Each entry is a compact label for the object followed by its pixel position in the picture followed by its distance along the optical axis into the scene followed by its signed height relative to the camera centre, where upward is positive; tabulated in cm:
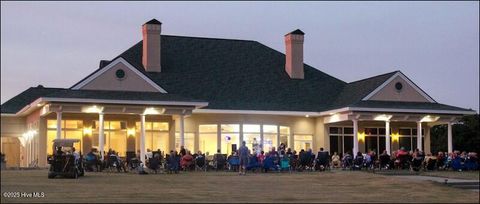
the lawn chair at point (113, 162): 2762 -67
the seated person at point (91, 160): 2712 -58
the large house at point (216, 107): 3294 +165
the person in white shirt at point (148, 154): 2951 -42
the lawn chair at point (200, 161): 2952 -67
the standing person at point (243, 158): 2609 -50
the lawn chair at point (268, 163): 2811 -72
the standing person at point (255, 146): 3637 -12
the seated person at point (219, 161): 3011 -69
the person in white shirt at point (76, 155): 2314 -37
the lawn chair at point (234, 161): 2913 -66
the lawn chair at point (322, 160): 2892 -62
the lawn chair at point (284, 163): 2886 -73
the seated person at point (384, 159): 2927 -60
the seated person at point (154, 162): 2673 -66
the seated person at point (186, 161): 2897 -66
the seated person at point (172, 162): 2702 -65
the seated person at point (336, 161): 3284 -75
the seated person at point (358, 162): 2992 -72
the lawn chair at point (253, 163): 2833 -72
